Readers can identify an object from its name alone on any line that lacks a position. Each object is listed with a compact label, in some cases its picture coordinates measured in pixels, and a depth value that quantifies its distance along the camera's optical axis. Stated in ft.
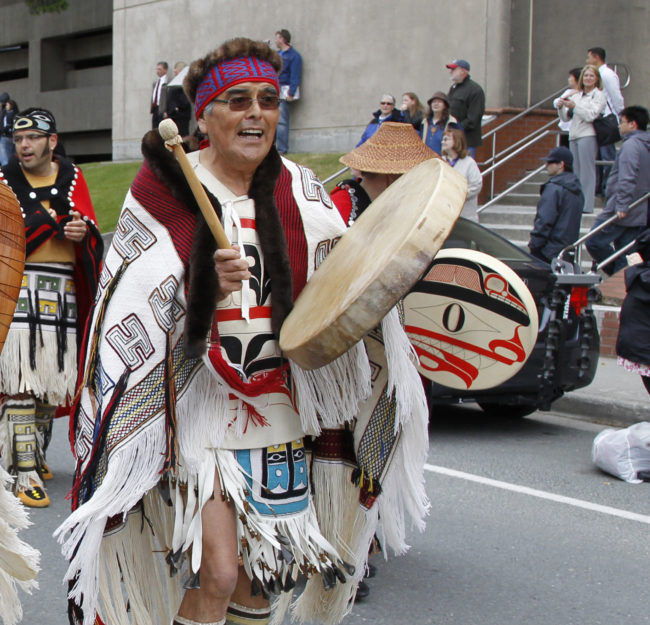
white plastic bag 19.77
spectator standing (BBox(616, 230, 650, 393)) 21.02
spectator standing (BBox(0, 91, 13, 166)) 64.28
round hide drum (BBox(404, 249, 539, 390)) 12.48
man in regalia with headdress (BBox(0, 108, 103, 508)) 17.52
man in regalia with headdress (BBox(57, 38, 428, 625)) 9.10
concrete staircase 39.91
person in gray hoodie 33.12
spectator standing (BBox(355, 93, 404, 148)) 41.45
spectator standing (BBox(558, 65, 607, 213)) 38.14
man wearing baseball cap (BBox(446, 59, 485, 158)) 40.75
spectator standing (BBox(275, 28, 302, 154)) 55.11
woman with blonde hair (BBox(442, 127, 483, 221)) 33.22
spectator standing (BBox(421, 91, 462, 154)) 37.63
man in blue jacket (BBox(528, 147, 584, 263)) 31.76
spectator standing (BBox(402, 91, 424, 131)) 41.57
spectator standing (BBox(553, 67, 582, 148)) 39.07
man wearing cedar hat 13.48
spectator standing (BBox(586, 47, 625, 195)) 38.81
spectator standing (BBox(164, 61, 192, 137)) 53.47
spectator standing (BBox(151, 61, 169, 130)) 56.80
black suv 23.12
